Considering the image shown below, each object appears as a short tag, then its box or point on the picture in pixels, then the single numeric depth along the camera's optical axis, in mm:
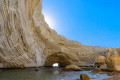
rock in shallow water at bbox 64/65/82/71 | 10871
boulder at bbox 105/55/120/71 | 9889
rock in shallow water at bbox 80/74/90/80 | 5593
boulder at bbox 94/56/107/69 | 12689
